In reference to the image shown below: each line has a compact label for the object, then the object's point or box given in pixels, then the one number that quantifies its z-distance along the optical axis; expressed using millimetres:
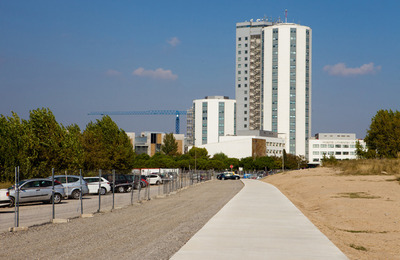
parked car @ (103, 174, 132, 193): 42625
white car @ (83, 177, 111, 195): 39281
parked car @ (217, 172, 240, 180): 87688
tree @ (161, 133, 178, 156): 186250
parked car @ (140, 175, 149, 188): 53469
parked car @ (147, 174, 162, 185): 64438
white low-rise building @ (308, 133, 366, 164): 177625
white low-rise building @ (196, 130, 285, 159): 162375
